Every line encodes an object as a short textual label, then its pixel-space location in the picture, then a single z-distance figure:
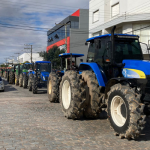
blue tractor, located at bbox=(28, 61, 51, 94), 15.32
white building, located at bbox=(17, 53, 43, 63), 104.07
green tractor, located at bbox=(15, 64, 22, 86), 23.55
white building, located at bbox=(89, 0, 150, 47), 22.42
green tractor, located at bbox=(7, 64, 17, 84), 25.92
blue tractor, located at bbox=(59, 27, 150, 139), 4.91
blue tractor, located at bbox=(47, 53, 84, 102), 10.80
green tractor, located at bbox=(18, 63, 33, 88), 19.56
